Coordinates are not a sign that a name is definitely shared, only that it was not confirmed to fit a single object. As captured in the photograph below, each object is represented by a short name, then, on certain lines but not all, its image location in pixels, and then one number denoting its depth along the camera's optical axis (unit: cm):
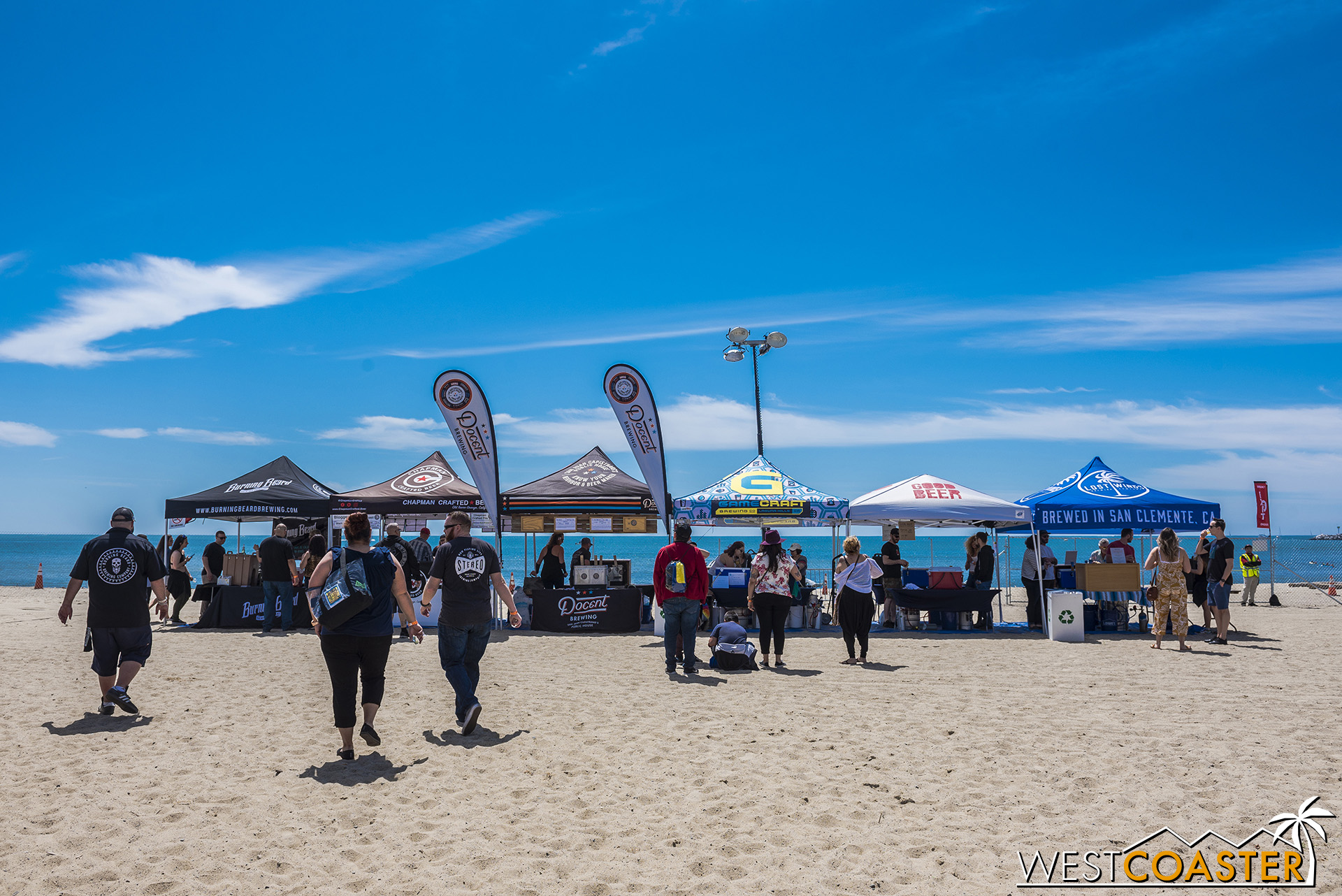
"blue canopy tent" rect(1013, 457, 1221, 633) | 1306
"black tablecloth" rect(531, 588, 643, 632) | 1363
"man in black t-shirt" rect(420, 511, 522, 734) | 613
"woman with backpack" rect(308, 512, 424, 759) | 533
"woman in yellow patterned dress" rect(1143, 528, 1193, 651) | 1081
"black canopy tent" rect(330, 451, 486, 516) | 1463
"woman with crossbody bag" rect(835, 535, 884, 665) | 969
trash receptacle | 1245
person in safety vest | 1928
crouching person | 923
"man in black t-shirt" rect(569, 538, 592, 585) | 1498
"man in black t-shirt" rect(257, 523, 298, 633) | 1270
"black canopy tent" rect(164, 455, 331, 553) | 1463
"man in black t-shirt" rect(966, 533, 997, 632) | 1409
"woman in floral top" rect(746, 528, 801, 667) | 938
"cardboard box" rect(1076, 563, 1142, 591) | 1294
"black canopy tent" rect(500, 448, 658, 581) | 1466
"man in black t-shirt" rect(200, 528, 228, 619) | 1469
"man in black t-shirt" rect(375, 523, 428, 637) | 1095
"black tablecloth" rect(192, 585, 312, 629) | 1378
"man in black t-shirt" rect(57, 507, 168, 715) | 658
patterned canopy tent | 1388
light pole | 1767
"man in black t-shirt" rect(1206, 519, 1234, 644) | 1161
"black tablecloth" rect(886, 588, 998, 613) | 1310
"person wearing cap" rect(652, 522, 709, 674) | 900
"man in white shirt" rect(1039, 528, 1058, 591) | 1461
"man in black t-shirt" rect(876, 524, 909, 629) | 1373
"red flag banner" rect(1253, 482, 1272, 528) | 1945
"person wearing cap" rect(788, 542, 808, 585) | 1494
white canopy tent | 1327
